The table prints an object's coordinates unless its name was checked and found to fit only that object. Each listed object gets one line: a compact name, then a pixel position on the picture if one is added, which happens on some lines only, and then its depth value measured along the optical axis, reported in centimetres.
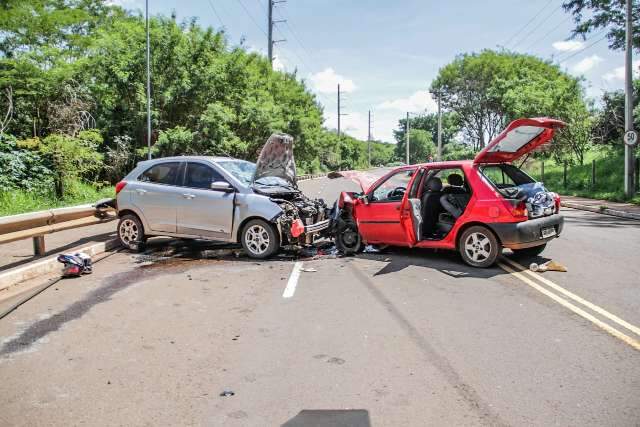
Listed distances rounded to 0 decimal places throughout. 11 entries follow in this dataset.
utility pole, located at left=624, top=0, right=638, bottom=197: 2009
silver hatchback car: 906
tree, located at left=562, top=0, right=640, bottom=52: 2337
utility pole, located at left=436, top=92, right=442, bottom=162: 4762
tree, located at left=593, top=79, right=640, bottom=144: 2957
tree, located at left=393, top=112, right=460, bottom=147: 12506
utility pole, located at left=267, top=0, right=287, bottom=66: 4097
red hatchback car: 786
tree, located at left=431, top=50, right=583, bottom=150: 3594
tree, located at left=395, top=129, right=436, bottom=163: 11450
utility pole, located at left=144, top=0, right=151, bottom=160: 1840
